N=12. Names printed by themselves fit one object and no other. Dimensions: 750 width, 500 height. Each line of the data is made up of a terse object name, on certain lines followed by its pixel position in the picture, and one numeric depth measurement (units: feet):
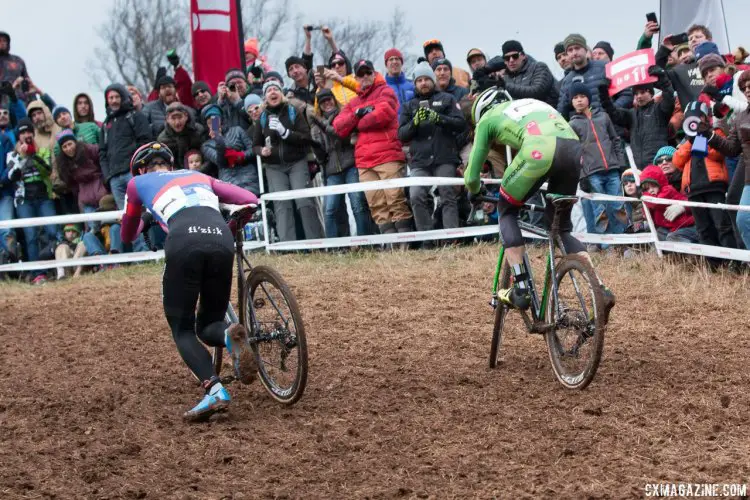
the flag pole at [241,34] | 59.00
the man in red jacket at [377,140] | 46.50
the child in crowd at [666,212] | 40.32
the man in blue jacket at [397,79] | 49.26
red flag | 58.59
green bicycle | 23.75
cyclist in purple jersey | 24.48
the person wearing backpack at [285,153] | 48.24
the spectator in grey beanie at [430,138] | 45.57
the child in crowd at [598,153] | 43.21
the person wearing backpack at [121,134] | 51.93
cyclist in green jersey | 25.99
